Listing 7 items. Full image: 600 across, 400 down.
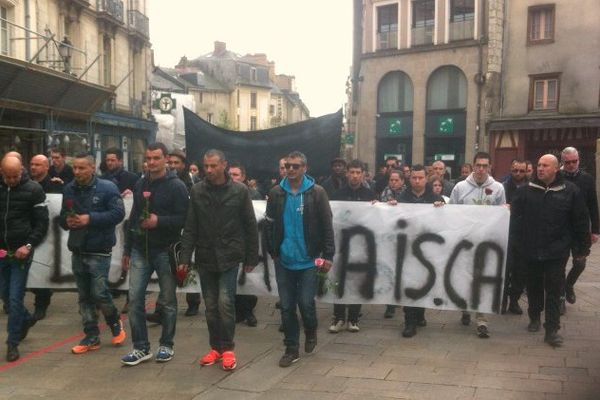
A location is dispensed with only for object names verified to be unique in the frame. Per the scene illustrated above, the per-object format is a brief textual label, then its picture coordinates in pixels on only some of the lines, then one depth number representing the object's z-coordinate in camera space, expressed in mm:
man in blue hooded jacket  5625
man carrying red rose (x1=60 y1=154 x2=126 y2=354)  5699
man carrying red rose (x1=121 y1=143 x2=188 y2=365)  5527
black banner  8391
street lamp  17516
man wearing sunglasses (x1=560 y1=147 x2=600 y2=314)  6812
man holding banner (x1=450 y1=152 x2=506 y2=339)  6941
